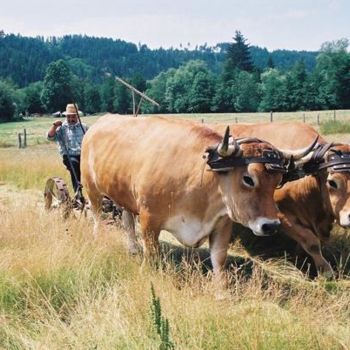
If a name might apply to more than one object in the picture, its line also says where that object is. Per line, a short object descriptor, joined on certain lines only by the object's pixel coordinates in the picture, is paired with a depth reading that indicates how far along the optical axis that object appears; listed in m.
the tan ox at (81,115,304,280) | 5.18
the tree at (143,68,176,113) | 100.55
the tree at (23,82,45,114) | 97.88
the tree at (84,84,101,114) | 100.81
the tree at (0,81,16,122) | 82.62
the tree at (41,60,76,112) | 82.19
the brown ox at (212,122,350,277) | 6.02
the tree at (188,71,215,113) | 89.88
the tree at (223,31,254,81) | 110.41
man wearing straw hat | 8.78
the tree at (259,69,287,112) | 80.75
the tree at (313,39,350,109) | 76.19
